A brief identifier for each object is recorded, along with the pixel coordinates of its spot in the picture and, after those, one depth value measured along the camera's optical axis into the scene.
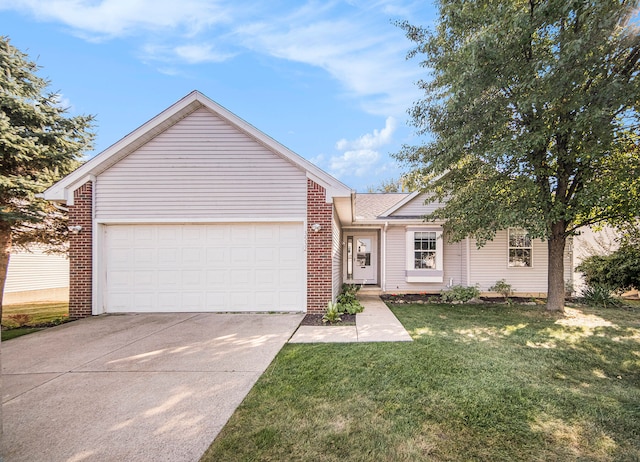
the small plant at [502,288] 10.96
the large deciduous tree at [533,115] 5.91
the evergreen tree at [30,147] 8.58
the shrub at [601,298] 9.62
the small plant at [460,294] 10.48
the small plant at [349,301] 8.25
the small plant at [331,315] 7.19
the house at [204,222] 8.03
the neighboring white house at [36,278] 11.70
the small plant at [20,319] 7.52
